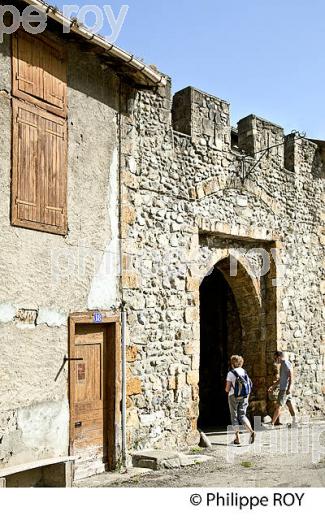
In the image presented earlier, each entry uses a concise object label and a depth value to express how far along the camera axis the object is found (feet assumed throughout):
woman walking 28.89
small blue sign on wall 24.41
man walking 32.83
